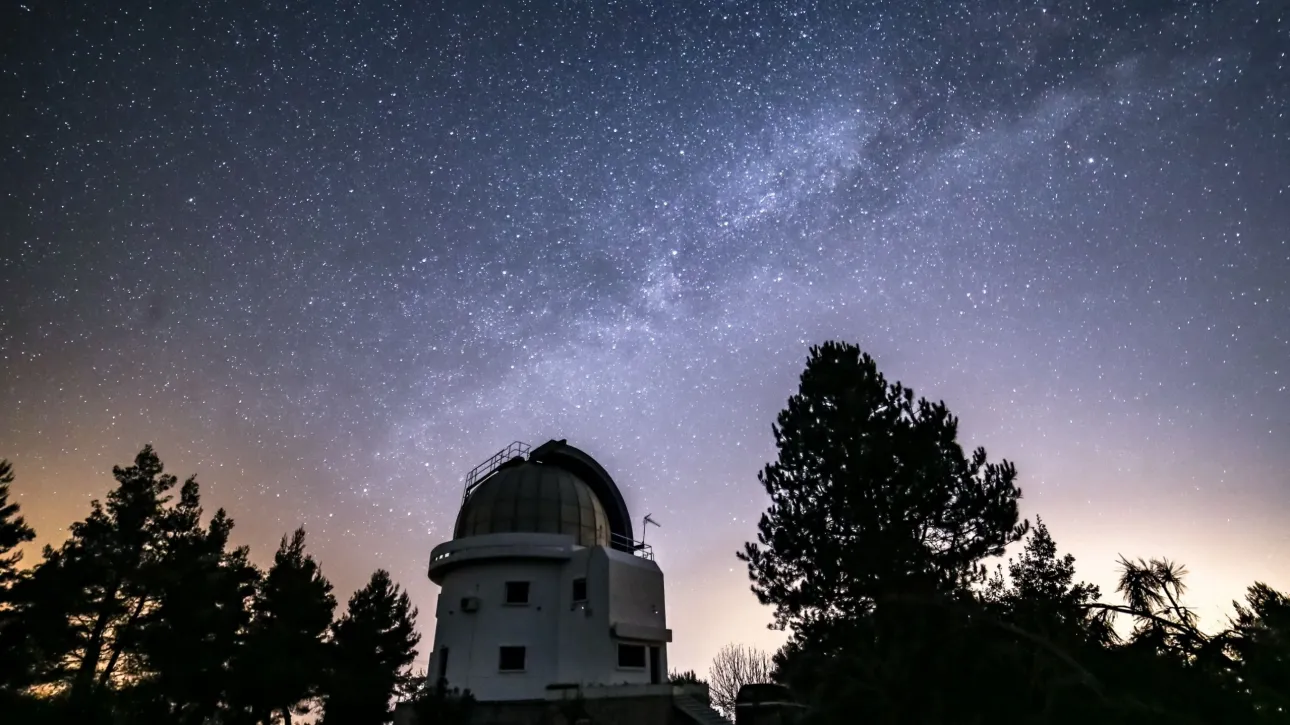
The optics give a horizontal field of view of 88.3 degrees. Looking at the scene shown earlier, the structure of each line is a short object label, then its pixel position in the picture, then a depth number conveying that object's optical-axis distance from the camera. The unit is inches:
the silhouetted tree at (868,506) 581.3
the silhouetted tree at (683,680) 902.2
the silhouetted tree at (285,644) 824.3
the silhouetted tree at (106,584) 845.8
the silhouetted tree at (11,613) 769.6
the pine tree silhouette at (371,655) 908.0
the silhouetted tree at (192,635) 791.7
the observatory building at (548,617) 861.2
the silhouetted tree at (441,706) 824.3
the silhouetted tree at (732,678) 2039.6
